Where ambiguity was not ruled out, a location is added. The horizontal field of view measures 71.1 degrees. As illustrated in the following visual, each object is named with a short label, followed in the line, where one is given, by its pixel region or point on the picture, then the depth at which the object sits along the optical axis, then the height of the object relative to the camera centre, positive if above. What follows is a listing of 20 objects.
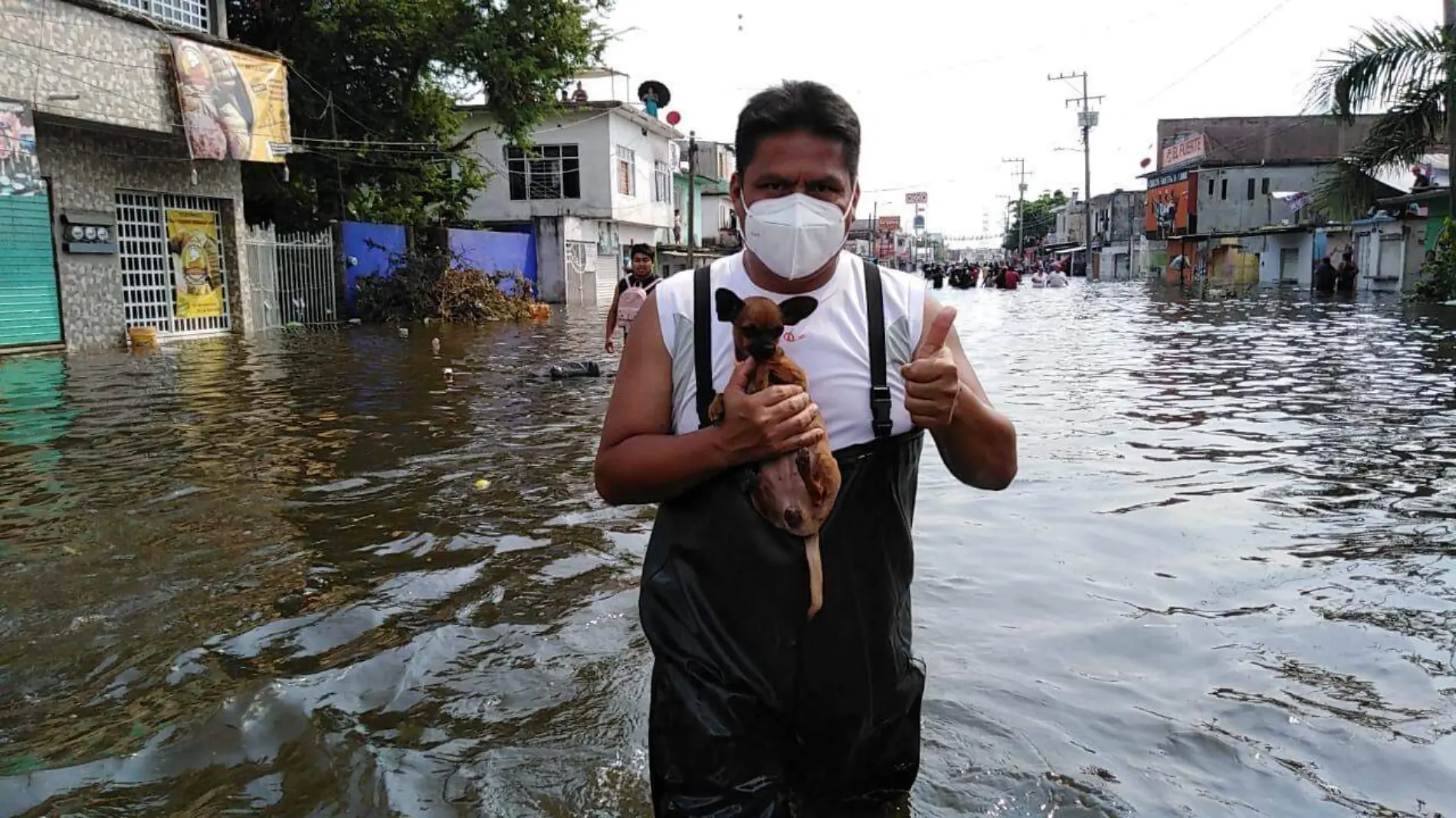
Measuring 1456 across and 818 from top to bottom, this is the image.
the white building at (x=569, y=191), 34.50 +3.32
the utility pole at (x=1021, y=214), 102.81 +6.26
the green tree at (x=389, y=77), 21.95 +4.80
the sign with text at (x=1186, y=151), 54.80 +6.86
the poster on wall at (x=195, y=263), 18.92 +0.52
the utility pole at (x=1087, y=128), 64.94 +9.42
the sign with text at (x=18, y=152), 13.61 +1.92
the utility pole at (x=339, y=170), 21.96 +2.66
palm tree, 18.83 +3.24
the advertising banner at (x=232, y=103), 16.55 +3.17
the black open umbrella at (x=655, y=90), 41.56 +7.81
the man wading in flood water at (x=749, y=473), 1.89 -0.39
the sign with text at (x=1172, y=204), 55.06 +3.92
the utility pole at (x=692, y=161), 40.00 +4.95
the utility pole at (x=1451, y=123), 18.95 +2.80
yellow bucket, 17.11 -0.74
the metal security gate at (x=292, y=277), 21.06 +0.26
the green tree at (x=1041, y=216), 104.35 +6.18
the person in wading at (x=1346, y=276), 34.00 -0.15
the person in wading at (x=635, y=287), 10.64 -0.04
